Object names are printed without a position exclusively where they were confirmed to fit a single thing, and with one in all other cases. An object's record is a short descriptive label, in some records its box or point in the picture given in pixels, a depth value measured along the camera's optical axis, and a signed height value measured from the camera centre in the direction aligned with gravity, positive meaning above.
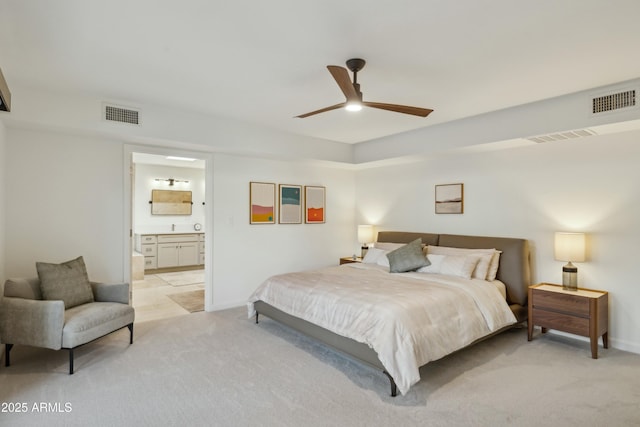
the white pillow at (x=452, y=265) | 4.10 -0.61
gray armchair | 2.94 -0.95
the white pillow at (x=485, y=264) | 4.10 -0.58
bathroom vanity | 7.61 -0.82
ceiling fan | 2.49 +0.95
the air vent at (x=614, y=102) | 3.22 +1.08
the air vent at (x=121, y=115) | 3.84 +1.10
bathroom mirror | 8.14 +0.26
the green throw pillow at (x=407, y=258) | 4.48 -0.57
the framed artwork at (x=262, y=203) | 5.39 +0.17
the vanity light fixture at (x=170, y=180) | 8.25 +0.79
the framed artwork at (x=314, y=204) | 6.06 +0.17
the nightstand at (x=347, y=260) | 5.90 -0.79
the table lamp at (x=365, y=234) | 6.07 -0.35
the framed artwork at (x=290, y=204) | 5.75 +0.16
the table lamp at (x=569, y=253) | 3.64 -0.40
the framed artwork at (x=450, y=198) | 4.98 +0.24
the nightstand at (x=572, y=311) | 3.36 -0.97
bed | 2.73 -0.89
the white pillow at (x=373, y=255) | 5.18 -0.62
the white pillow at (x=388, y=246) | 5.26 -0.48
